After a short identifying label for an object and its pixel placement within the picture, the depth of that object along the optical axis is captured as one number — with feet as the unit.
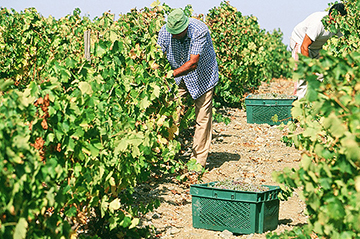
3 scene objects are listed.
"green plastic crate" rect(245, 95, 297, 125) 56.59
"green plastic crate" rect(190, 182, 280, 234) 25.80
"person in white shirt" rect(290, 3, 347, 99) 43.62
